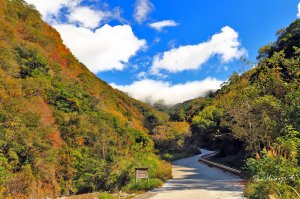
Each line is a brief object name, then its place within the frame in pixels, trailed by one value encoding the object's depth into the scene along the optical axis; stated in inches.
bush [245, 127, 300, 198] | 284.4
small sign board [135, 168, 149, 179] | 638.1
